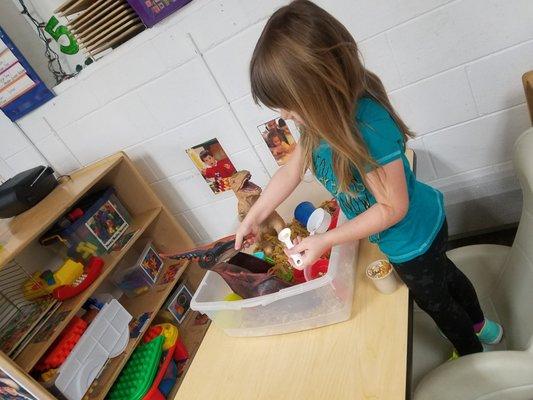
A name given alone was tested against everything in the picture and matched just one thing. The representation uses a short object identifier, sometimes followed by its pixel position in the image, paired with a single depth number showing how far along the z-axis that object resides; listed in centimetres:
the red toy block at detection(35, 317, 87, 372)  137
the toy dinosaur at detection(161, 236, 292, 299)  90
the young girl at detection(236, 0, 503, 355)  65
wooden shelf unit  128
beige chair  79
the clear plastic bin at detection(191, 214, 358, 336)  84
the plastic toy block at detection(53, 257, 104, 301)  148
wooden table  73
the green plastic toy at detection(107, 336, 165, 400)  149
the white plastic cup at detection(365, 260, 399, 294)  85
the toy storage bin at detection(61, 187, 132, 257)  159
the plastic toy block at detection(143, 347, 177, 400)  149
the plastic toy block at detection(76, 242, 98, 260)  161
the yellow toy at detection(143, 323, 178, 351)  167
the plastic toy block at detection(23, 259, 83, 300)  150
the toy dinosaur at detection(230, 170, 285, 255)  113
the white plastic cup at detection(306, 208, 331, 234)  94
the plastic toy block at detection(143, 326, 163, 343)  169
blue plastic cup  117
